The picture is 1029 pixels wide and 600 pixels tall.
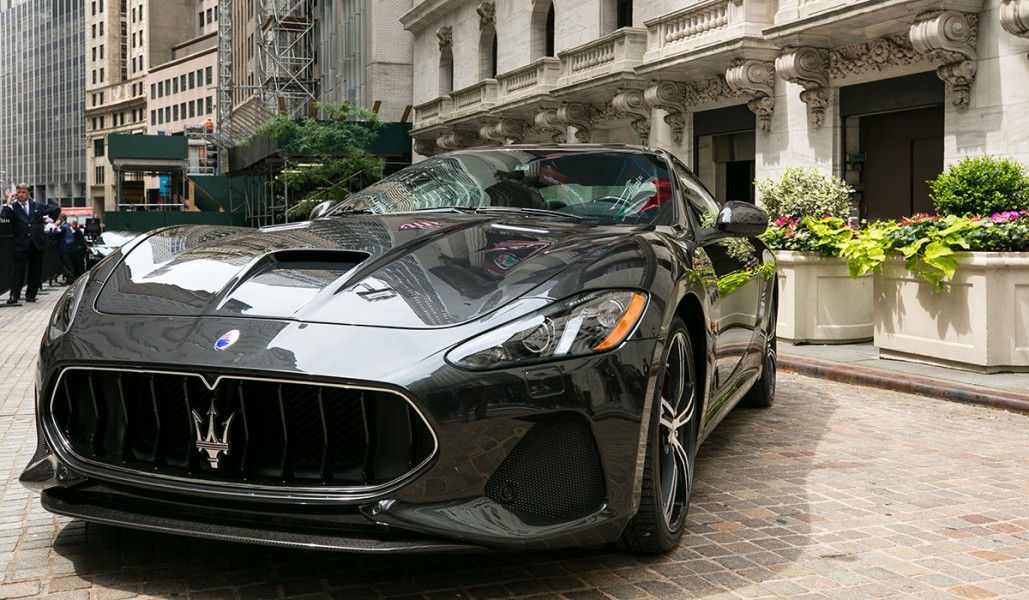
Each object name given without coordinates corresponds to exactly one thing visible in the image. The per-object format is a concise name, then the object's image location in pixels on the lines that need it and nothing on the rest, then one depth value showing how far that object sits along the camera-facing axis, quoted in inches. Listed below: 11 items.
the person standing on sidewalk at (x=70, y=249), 1012.5
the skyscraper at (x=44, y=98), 5762.8
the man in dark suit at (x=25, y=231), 712.4
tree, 1374.3
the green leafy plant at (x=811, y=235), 409.4
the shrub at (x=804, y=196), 497.0
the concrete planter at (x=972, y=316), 329.1
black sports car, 110.2
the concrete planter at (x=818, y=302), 422.0
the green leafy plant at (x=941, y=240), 335.6
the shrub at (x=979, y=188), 470.0
